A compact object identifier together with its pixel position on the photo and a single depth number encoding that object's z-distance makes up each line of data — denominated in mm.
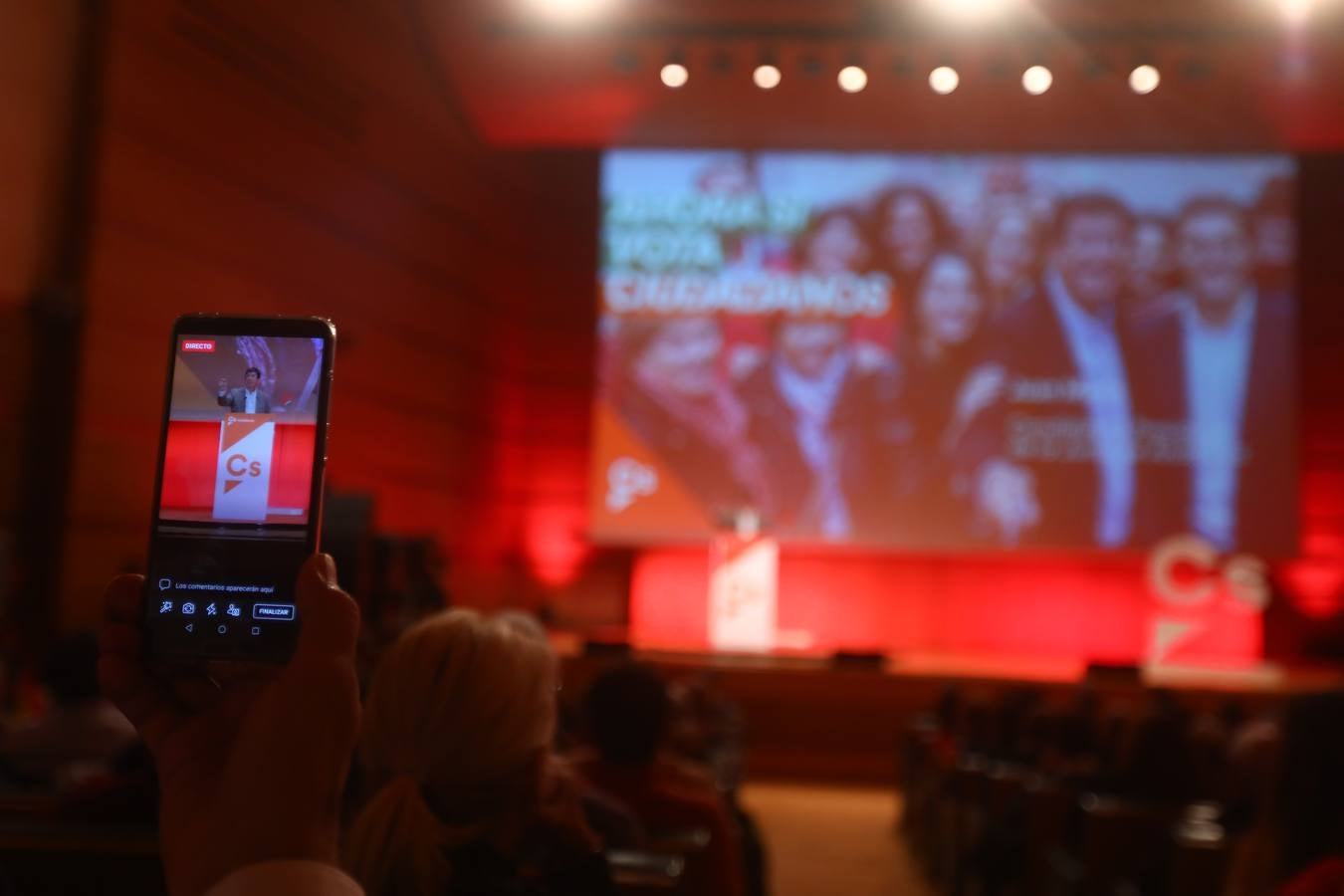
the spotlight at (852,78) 8070
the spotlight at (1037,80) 8008
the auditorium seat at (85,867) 1452
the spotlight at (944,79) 8031
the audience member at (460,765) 1212
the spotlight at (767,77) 8172
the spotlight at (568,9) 7945
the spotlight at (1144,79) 7902
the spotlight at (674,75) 8234
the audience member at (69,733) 3127
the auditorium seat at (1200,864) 2477
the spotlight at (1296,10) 7547
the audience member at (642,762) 2209
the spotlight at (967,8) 7711
